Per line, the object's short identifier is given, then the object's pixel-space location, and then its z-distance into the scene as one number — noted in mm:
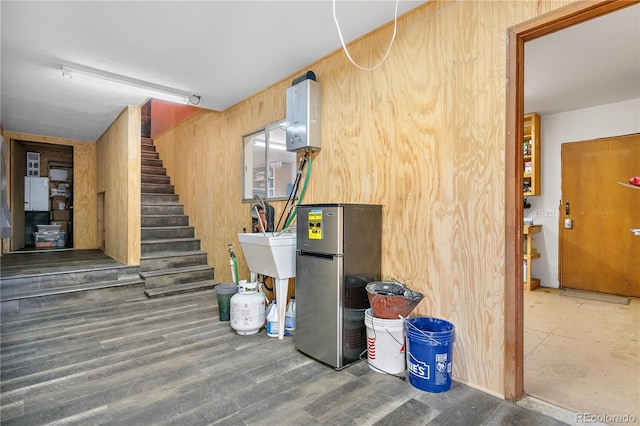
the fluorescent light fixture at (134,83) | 3365
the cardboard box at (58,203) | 7501
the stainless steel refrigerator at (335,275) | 2373
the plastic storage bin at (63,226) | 7510
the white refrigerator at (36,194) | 6941
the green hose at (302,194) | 3338
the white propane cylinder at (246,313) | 3002
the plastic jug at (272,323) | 3012
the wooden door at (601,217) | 4367
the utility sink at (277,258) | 2792
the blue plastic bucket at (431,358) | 2014
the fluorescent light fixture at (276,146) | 3893
